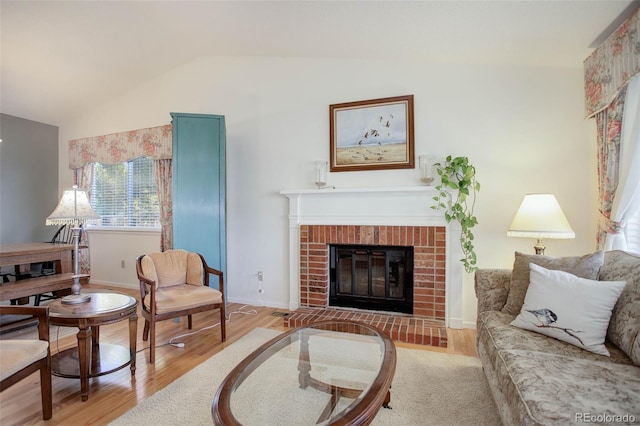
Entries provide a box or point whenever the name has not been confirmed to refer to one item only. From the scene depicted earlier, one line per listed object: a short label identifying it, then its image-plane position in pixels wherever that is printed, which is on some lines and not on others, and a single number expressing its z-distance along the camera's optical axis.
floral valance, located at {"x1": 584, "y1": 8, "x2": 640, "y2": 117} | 1.95
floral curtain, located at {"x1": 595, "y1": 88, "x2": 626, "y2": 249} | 2.21
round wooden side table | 1.81
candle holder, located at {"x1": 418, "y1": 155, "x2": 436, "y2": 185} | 2.98
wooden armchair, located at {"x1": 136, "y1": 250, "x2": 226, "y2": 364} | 2.36
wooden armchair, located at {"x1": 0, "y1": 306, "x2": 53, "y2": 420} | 1.37
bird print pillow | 1.50
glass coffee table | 1.20
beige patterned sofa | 1.05
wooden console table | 2.62
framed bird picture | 3.12
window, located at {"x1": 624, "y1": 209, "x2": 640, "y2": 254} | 2.18
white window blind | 4.38
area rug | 1.64
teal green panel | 3.35
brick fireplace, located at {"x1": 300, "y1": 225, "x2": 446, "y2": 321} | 2.97
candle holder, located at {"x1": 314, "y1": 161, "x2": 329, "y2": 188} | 3.30
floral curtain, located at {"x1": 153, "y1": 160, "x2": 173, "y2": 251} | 4.11
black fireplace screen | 3.17
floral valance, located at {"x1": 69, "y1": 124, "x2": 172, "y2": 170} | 4.11
